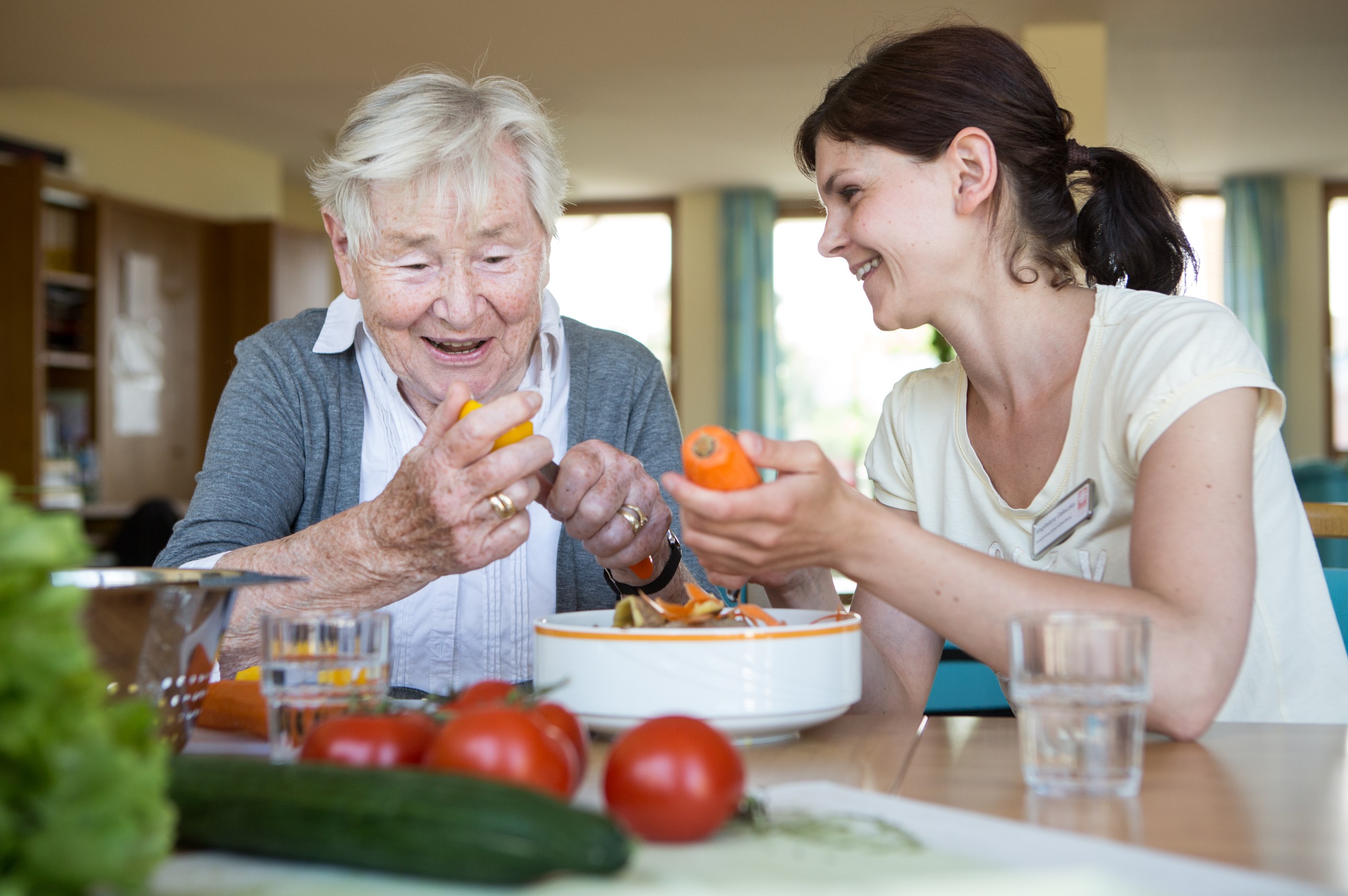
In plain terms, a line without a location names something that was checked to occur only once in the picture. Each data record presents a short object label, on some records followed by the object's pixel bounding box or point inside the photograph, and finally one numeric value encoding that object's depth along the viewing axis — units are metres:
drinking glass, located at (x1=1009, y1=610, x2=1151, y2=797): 0.84
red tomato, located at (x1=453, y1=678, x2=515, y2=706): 0.85
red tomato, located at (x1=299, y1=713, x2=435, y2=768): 0.73
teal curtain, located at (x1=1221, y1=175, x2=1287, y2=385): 8.84
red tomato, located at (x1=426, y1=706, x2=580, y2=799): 0.69
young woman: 1.07
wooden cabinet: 5.80
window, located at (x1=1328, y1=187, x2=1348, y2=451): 8.99
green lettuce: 0.49
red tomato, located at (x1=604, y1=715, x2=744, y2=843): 0.68
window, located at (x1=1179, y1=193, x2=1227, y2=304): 9.09
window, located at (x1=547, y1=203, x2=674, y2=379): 9.49
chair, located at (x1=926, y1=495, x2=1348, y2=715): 2.67
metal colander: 0.81
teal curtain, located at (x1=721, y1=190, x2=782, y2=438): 9.15
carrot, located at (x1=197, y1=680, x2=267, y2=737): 1.06
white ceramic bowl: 0.96
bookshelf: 5.75
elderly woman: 1.40
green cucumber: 0.57
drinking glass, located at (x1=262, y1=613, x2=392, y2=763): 0.92
